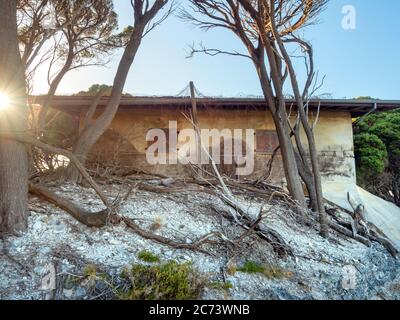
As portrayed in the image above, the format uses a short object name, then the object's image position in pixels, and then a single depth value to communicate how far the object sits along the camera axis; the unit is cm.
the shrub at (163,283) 307
